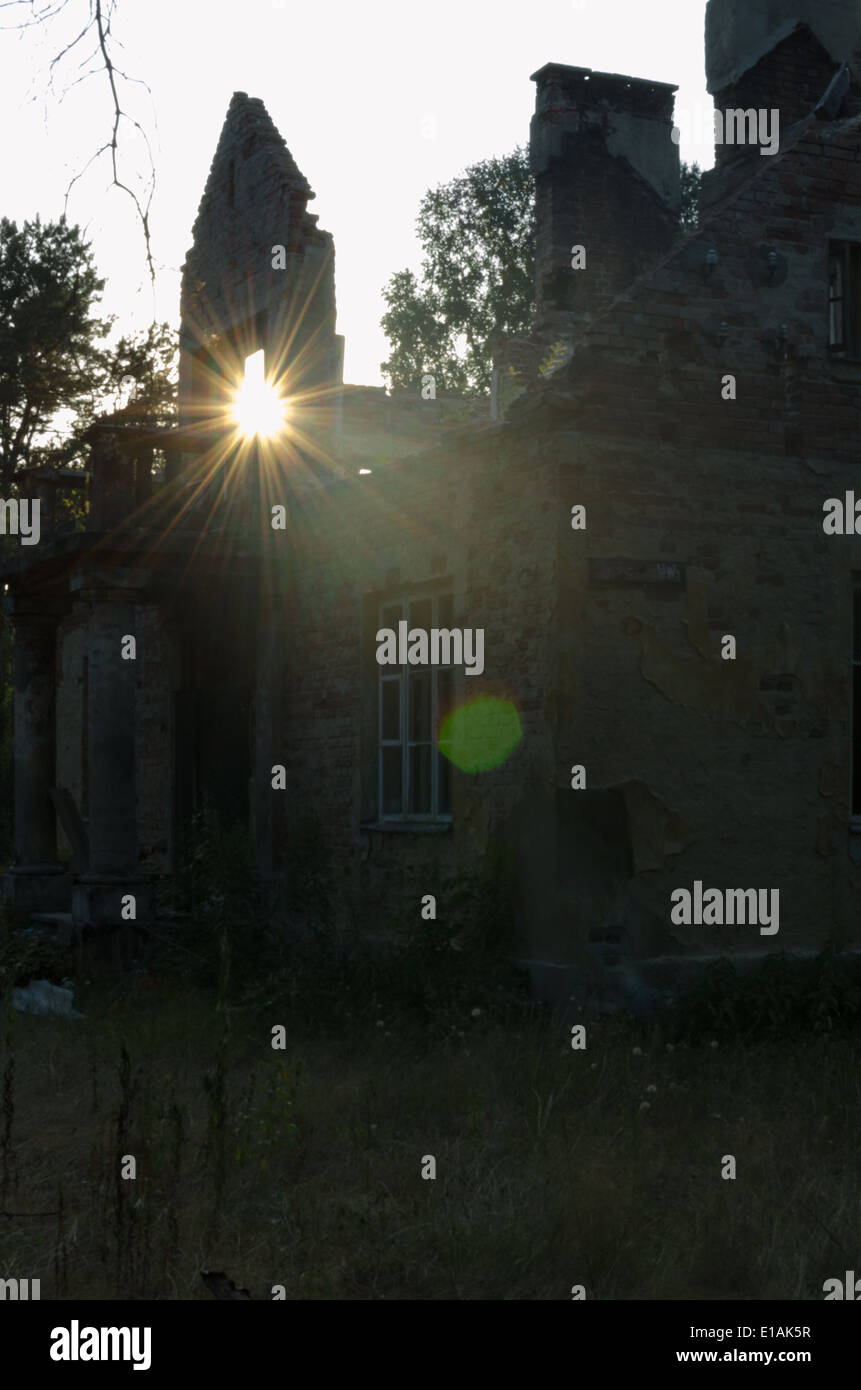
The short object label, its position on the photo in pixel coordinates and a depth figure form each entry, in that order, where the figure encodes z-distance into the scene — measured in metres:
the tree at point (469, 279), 38.75
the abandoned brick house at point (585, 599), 8.93
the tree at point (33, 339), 26.47
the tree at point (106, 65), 4.82
